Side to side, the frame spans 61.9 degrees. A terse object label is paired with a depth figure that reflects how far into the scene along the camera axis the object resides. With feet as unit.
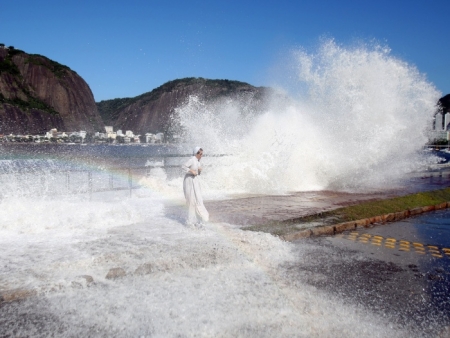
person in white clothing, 26.68
